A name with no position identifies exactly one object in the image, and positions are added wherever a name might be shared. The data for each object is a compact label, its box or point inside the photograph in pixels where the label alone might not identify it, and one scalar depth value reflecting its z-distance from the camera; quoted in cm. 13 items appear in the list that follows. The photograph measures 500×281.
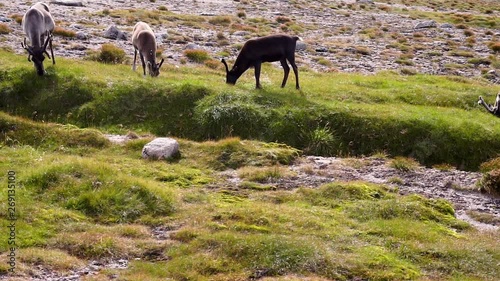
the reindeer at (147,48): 2573
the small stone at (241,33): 4392
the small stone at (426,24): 5665
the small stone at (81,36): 3516
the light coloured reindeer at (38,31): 2388
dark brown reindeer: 2444
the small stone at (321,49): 4025
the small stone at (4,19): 3747
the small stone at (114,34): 3662
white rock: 1905
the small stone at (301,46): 3968
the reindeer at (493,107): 2433
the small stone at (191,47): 3606
